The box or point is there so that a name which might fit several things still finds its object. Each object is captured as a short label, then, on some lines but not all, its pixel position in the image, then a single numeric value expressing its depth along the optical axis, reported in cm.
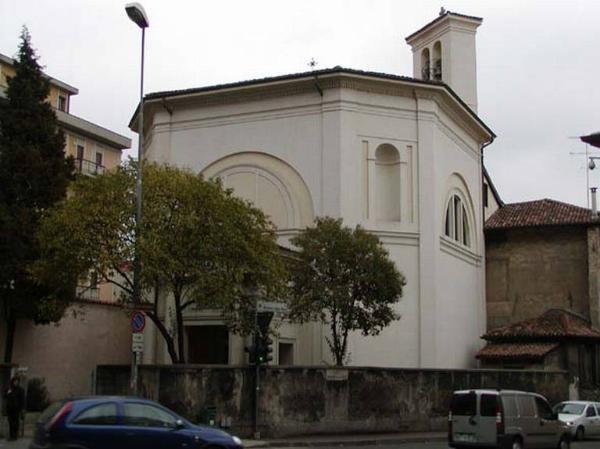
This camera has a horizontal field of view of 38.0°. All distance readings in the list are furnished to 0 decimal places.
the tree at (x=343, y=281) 2927
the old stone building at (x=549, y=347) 3897
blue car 1432
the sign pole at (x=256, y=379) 2478
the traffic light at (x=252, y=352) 2477
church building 3522
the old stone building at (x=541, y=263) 4309
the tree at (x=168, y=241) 2467
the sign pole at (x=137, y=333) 2153
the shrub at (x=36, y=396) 2828
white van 2031
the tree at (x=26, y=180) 2730
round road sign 2161
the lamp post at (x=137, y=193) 2208
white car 3044
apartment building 3022
